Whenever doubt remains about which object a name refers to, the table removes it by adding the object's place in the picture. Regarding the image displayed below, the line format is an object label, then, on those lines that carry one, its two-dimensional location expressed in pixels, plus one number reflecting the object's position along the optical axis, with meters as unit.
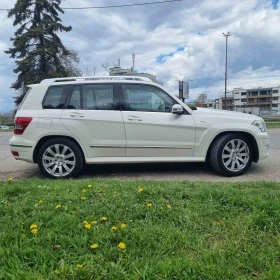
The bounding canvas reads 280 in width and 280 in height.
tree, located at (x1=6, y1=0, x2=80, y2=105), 30.33
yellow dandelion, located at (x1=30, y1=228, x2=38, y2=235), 2.69
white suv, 5.34
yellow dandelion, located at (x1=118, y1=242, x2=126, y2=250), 2.48
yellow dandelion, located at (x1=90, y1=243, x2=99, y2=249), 2.47
